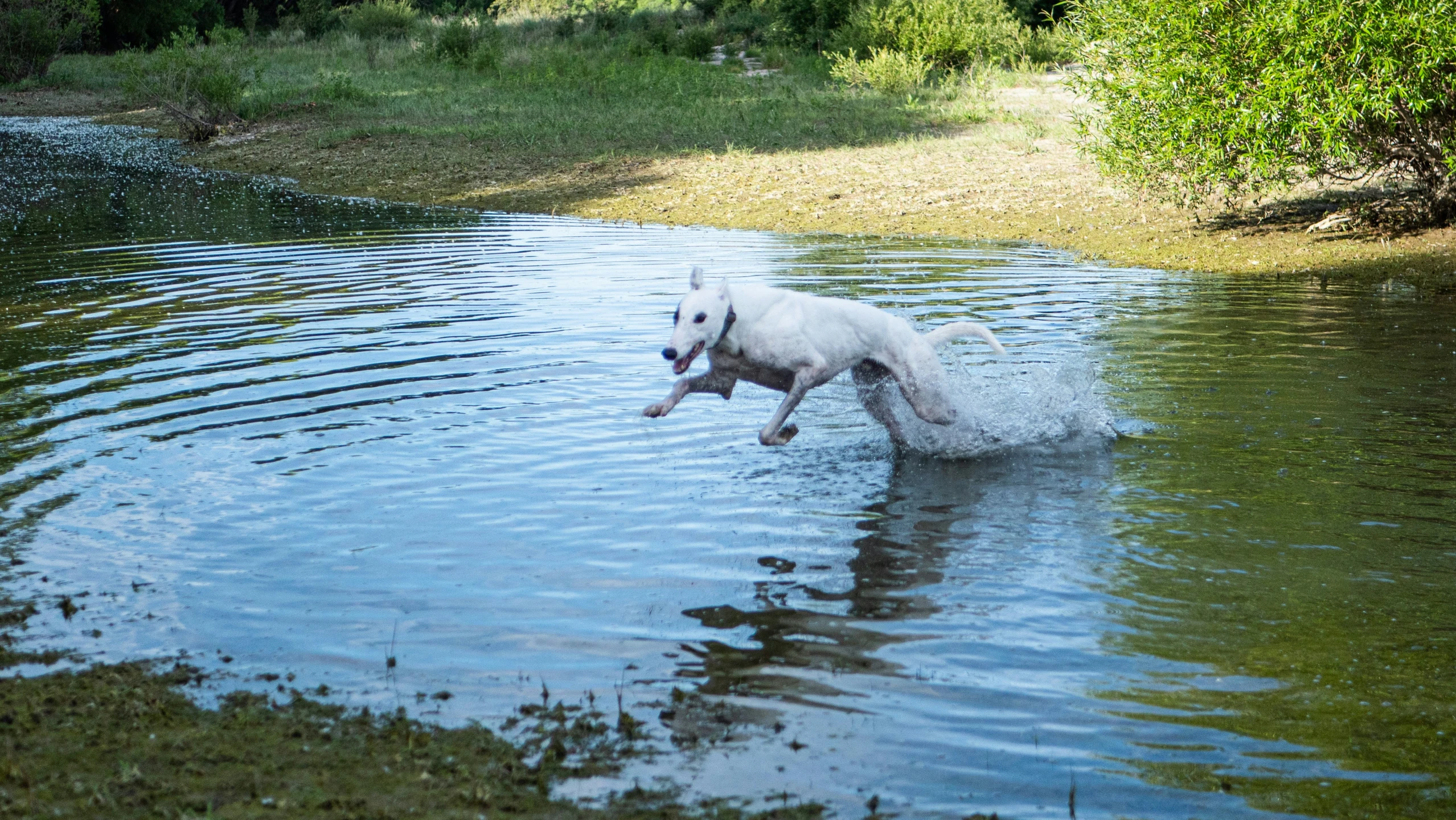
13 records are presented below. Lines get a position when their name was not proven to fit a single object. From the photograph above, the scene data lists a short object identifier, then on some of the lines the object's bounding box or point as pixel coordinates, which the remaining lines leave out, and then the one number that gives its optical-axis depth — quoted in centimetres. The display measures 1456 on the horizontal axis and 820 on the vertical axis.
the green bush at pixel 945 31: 2923
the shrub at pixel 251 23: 5441
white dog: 655
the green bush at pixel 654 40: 3753
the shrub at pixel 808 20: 3469
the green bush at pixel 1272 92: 1229
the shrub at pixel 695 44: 3881
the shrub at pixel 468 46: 3662
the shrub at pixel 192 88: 3066
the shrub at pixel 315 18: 5484
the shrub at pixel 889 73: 2747
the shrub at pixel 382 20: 4919
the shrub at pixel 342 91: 3216
